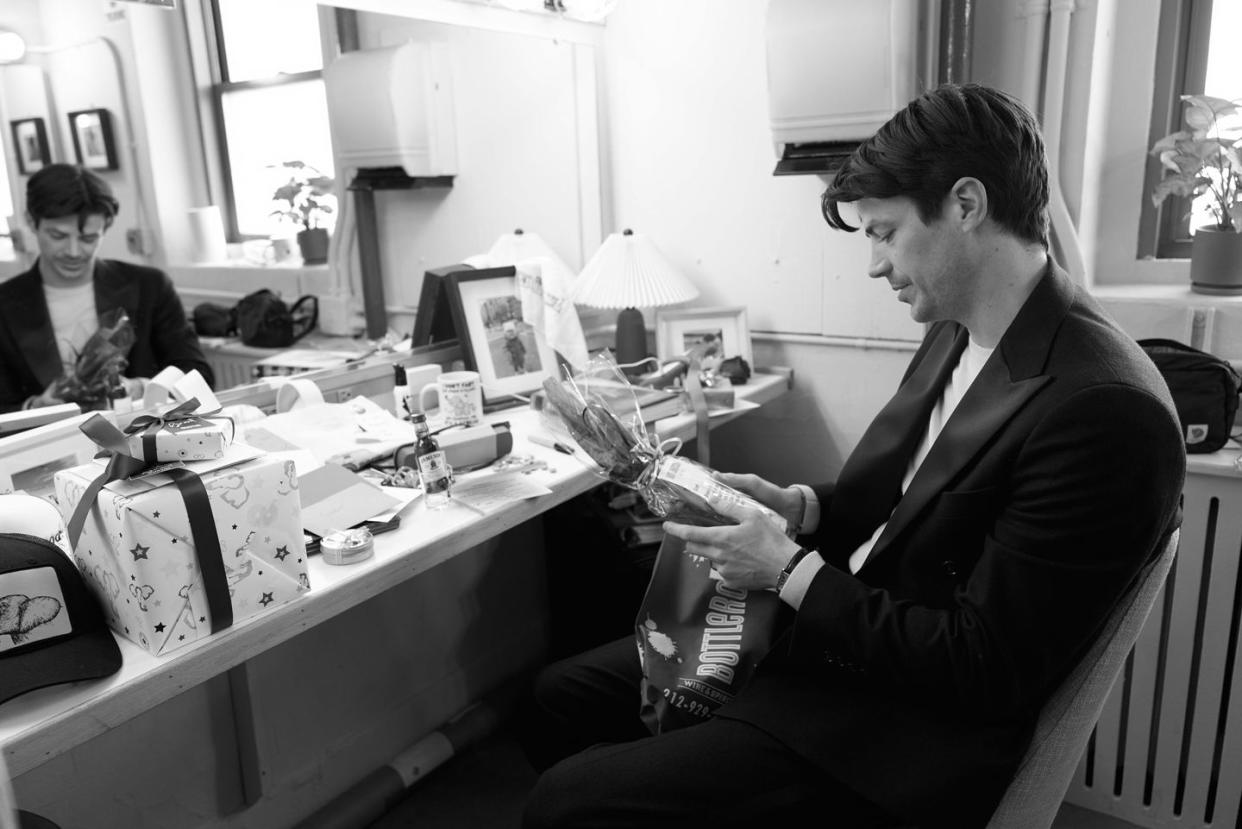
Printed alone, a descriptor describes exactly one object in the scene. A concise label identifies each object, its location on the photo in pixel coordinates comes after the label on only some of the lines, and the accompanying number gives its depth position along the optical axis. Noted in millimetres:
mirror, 2406
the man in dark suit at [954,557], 968
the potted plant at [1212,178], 1893
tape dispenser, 1635
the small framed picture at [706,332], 2447
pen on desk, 1741
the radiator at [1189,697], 1758
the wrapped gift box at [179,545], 1008
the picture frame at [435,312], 2156
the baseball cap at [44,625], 975
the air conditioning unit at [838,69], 2012
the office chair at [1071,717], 1003
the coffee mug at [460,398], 1905
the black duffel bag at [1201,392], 1747
